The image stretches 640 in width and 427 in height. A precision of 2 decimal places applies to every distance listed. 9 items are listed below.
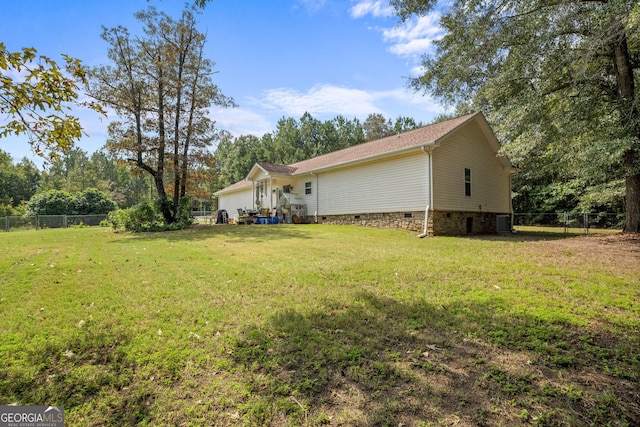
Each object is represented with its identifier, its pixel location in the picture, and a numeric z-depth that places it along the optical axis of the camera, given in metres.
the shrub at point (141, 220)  14.86
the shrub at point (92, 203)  29.63
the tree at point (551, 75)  8.96
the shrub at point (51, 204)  27.22
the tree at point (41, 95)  3.02
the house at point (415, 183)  12.73
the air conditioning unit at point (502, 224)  15.32
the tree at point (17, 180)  40.36
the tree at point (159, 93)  15.70
